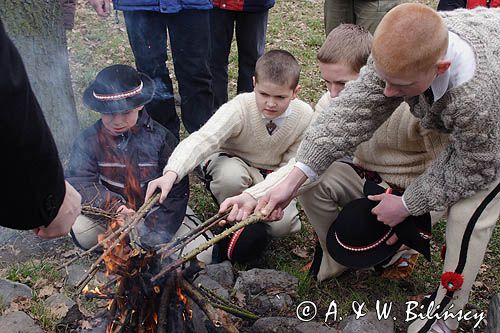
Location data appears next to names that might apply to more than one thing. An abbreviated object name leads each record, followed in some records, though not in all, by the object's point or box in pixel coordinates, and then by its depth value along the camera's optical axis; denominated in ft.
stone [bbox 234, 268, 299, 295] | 11.06
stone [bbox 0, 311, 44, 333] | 9.54
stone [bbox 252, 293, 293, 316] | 10.78
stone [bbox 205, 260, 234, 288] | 11.35
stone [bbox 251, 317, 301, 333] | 9.78
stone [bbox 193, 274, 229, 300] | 10.75
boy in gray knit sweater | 8.07
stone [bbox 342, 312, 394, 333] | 9.83
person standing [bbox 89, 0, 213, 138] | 13.94
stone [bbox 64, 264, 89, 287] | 11.45
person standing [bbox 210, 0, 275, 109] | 15.83
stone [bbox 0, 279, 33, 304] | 10.49
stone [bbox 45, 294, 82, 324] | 10.02
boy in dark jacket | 11.89
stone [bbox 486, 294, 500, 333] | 10.35
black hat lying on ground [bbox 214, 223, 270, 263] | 11.93
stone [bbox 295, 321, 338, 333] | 9.76
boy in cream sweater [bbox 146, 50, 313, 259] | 11.96
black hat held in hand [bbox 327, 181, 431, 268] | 10.34
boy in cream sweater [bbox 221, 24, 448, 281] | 10.95
